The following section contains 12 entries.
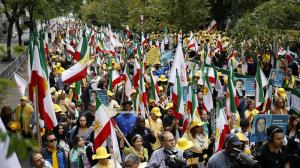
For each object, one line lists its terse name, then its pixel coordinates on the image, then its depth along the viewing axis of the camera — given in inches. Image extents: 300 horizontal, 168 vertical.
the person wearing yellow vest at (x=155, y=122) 358.3
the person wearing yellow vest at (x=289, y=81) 544.4
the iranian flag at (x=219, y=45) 892.8
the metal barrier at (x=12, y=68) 943.5
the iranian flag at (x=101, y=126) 296.2
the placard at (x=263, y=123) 312.3
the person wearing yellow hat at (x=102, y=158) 254.8
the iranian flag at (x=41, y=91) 303.1
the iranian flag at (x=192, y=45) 831.9
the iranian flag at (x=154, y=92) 455.5
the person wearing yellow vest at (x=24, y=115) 388.8
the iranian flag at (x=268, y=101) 422.6
